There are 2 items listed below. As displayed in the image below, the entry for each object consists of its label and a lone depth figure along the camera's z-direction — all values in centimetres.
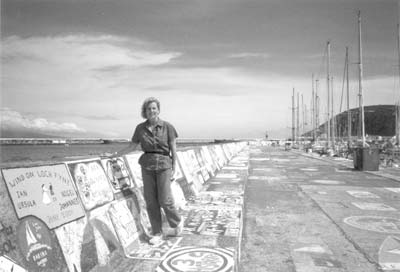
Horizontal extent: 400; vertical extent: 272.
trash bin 1770
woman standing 523
